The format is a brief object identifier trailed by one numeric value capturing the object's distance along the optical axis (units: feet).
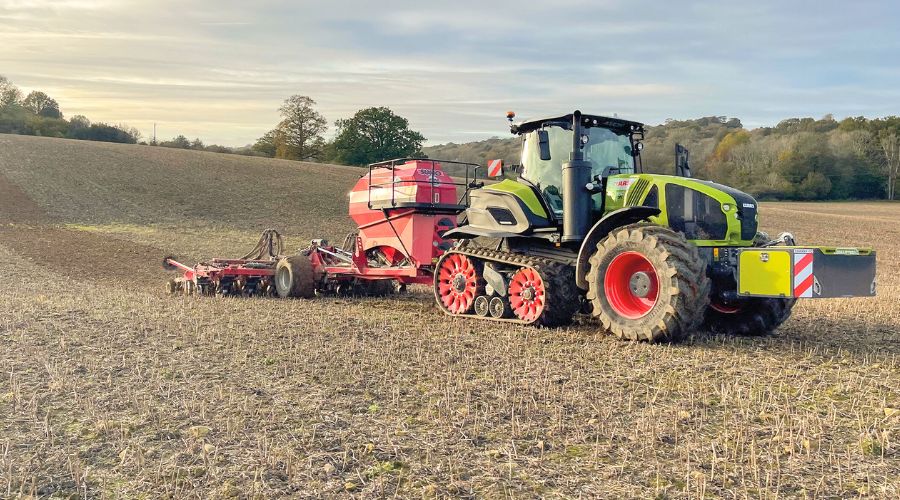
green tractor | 25.00
